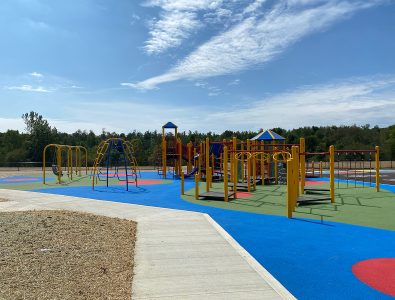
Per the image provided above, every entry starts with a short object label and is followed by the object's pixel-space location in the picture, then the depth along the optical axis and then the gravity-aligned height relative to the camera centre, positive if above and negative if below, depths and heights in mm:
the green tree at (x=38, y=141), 52750 +1849
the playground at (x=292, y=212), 5398 -1929
